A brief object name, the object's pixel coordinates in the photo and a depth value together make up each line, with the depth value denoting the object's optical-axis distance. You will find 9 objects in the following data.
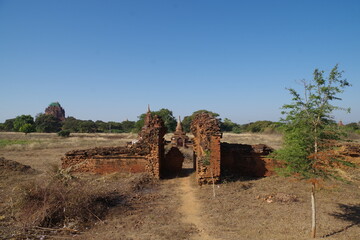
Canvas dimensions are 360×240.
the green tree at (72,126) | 68.95
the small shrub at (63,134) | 45.35
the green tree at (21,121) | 55.38
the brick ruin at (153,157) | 12.18
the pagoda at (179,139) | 25.39
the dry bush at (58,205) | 6.71
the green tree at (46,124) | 65.12
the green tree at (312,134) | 5.62
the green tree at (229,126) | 78.78
